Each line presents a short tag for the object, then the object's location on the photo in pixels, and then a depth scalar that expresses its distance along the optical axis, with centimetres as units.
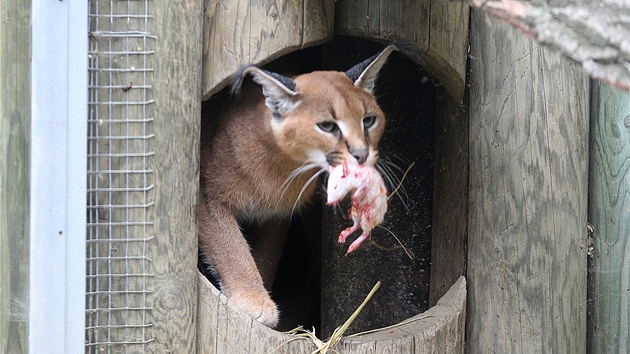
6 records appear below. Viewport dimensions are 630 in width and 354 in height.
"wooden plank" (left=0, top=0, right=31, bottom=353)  743
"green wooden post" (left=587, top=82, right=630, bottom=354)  885
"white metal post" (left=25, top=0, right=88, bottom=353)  715
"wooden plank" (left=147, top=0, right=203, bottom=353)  757
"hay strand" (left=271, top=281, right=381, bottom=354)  805
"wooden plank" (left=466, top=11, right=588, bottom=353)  879
